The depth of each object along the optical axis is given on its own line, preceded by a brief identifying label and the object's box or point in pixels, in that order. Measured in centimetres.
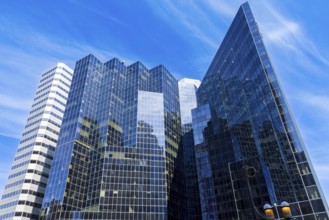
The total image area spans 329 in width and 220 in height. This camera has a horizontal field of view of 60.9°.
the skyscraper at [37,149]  8825
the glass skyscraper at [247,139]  5112
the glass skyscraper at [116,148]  7144
